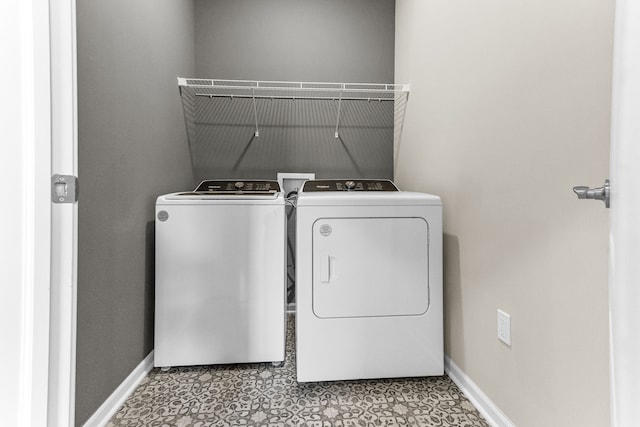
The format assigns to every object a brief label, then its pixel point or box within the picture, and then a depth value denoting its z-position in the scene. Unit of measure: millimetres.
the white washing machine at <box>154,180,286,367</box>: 1679
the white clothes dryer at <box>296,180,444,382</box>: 1534
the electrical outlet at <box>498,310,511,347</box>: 1225
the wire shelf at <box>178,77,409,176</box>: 2418
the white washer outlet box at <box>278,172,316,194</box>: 2482
